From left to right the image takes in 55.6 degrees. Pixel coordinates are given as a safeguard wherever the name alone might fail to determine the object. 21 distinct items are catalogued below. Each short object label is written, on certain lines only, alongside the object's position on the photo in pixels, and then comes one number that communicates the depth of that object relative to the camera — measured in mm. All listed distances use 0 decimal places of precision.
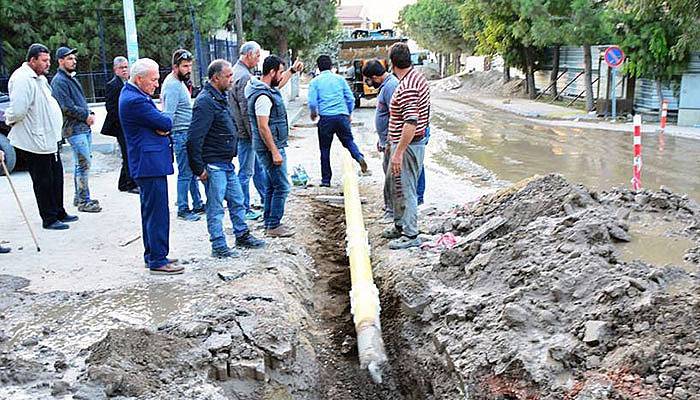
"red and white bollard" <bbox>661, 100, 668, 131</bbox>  17688
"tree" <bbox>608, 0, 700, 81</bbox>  18031
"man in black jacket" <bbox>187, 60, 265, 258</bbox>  6062
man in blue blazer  5727
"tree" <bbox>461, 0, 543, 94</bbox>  26625
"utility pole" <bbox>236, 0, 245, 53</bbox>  21217
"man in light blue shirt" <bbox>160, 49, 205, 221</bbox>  7540
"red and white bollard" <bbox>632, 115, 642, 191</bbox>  9125
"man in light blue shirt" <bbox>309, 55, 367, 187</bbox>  9477
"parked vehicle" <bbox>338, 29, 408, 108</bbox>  24844
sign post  19172
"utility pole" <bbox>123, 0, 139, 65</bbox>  12242
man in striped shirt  6328
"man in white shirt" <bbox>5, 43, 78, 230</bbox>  7016
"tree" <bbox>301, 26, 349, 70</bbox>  43253
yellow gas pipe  5047
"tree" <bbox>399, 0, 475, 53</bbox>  46188
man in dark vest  6777
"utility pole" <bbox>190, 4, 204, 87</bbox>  17656
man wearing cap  7840
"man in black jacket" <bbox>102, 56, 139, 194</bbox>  8359
